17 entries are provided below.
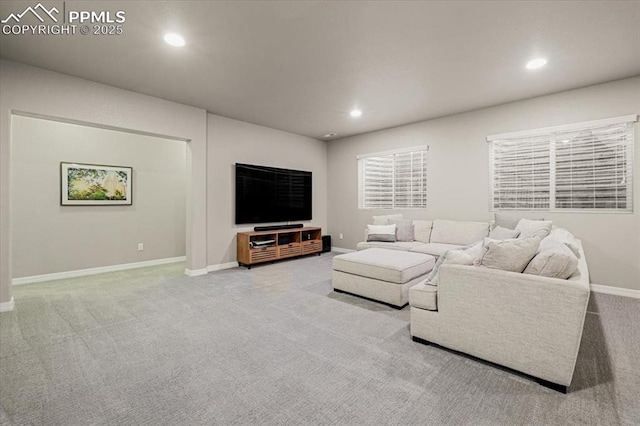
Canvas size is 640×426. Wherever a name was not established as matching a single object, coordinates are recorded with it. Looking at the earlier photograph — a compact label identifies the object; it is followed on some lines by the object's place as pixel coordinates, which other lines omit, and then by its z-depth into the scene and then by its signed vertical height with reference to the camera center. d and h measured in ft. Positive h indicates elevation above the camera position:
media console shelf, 16.58 -2.17
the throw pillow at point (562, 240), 7.46 -0.82
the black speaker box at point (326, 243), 21.33 -2.49
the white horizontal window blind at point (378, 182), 19.54 +1.97
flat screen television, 17.38 +1.08
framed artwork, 14.67 +1.41
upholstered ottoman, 10.12 -2.40
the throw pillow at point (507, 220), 13.42 -0.46
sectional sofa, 5.57 -2.12
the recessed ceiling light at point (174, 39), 8.49 +5.24
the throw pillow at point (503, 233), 11.75 -0.98
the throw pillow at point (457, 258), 7.10 -1.21
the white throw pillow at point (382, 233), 16.43 -1.33
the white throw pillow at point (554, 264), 5.85 -1.13
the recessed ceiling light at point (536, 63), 9.96 +5.28
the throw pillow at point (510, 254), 6.36 -0.98
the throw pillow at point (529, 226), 11.20 -0.63
